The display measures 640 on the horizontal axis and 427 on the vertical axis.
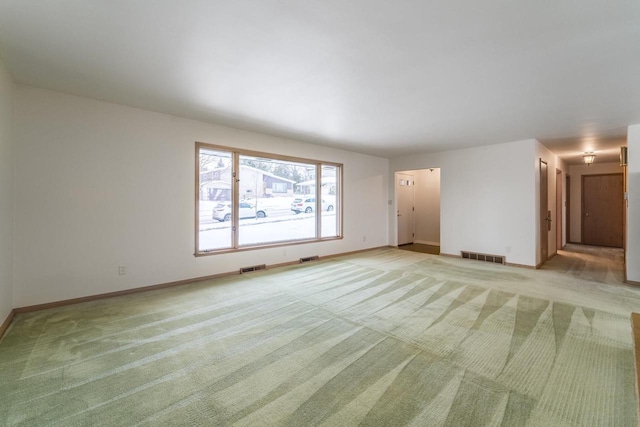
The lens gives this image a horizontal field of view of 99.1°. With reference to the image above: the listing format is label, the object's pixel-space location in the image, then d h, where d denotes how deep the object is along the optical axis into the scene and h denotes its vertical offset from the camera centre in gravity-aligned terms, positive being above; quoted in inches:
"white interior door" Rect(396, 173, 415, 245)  323.3 +10.9
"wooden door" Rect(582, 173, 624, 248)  305.4 +5.7
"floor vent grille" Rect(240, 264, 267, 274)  197.9 -39.6
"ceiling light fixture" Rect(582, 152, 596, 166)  260.5 +56.1
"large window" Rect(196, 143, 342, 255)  185.0 +12.3
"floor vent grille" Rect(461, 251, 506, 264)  231.5 -37.2
